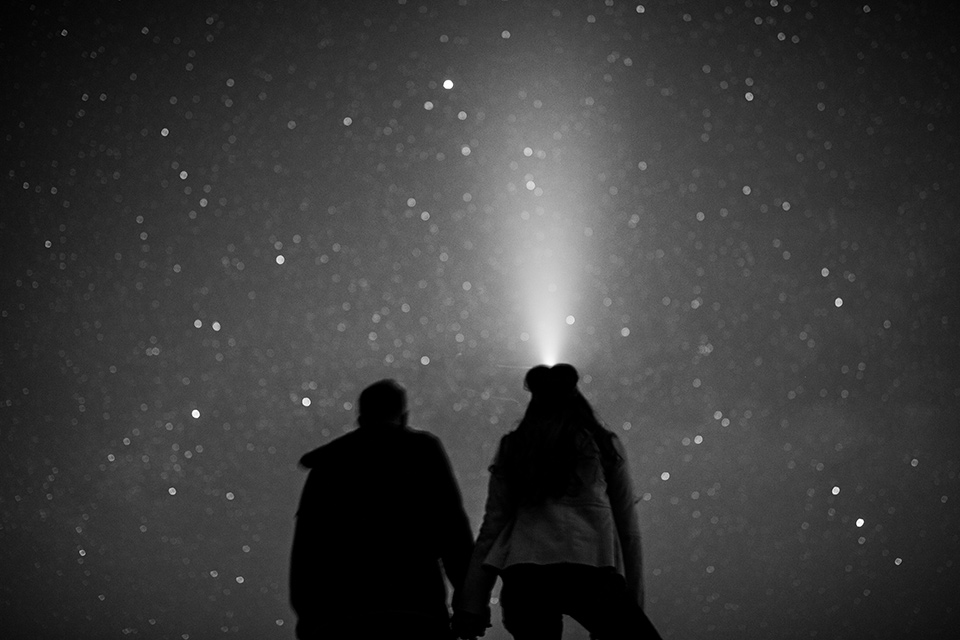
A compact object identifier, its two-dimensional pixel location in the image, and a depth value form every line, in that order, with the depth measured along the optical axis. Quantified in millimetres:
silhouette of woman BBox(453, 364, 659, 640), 2779
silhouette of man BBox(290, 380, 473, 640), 2615
